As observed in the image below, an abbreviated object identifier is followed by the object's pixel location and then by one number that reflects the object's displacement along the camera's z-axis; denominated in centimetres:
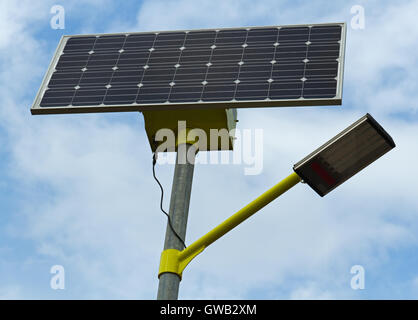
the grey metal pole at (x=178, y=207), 1024
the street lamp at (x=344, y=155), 967
